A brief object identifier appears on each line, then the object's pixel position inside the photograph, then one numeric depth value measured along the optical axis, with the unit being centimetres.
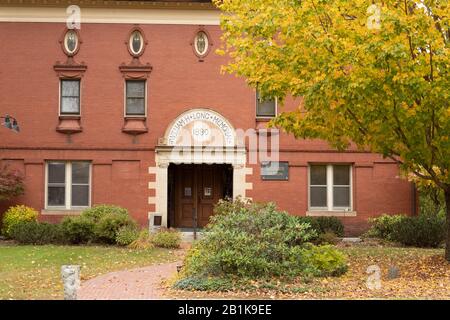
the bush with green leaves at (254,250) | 1210
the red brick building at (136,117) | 2334
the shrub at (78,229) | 2012
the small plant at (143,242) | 1936
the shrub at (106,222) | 2003
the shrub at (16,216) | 2180
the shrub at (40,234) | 2019
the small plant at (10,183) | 2167
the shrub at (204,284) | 1139
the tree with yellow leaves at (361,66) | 1209
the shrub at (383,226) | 2209
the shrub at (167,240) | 1962
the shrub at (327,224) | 2192
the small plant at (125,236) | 1966
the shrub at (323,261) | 1298
